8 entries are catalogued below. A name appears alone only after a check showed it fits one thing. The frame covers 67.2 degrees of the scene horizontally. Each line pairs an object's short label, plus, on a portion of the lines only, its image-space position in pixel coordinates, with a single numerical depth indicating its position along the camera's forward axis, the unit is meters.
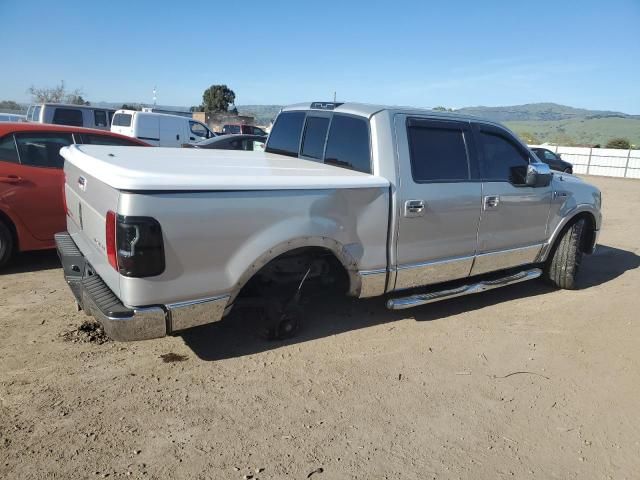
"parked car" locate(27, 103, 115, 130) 15.31
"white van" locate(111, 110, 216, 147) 16.44
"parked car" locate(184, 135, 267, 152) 11.32
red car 5.08
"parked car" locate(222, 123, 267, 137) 27.52
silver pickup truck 2.85
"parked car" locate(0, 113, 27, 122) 15.66
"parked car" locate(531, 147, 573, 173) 20.98
